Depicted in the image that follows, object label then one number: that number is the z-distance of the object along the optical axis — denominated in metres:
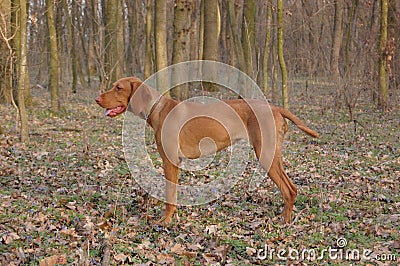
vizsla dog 6.06
